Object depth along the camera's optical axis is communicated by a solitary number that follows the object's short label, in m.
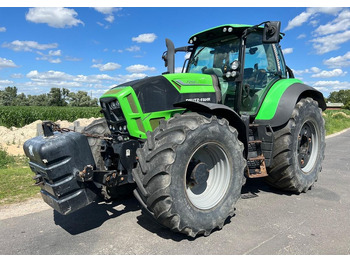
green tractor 3.07
